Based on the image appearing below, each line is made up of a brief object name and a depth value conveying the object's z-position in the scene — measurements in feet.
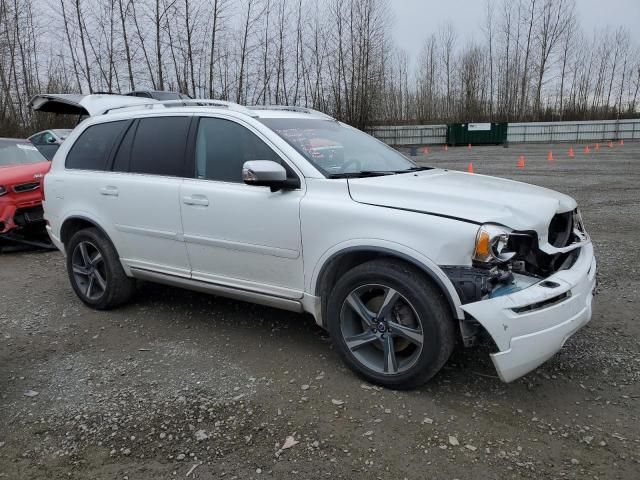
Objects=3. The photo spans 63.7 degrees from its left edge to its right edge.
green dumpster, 136.36
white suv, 9.55
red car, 23.57
